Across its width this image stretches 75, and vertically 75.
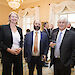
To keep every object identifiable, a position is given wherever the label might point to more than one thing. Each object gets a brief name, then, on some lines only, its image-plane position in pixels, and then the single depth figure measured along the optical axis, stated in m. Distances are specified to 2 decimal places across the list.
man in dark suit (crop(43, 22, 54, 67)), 3.74
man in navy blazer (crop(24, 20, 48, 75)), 2.26
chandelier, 5.92
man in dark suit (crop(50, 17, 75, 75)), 1.88
